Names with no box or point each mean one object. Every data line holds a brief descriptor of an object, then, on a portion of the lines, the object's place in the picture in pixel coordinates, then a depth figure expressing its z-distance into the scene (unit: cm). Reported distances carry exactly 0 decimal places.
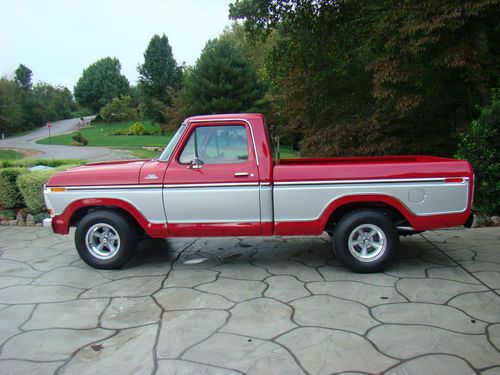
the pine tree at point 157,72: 5438
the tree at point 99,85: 7556
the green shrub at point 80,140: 3822
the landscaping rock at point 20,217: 857
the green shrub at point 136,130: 4691
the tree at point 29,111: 6166
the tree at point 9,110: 5253
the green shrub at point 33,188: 841
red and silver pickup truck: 482
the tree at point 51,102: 6900
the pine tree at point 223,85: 3067
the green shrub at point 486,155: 734
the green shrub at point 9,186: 886
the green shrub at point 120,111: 5653
